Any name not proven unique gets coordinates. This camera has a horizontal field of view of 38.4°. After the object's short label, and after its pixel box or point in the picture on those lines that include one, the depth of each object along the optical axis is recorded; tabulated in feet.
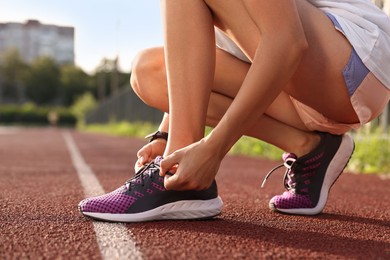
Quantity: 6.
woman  5.88
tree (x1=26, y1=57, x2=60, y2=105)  289.64
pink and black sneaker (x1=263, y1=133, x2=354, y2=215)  7.58
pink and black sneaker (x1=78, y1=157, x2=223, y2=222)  6.42
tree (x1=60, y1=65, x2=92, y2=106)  292.20
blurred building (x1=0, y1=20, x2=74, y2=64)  334.44
